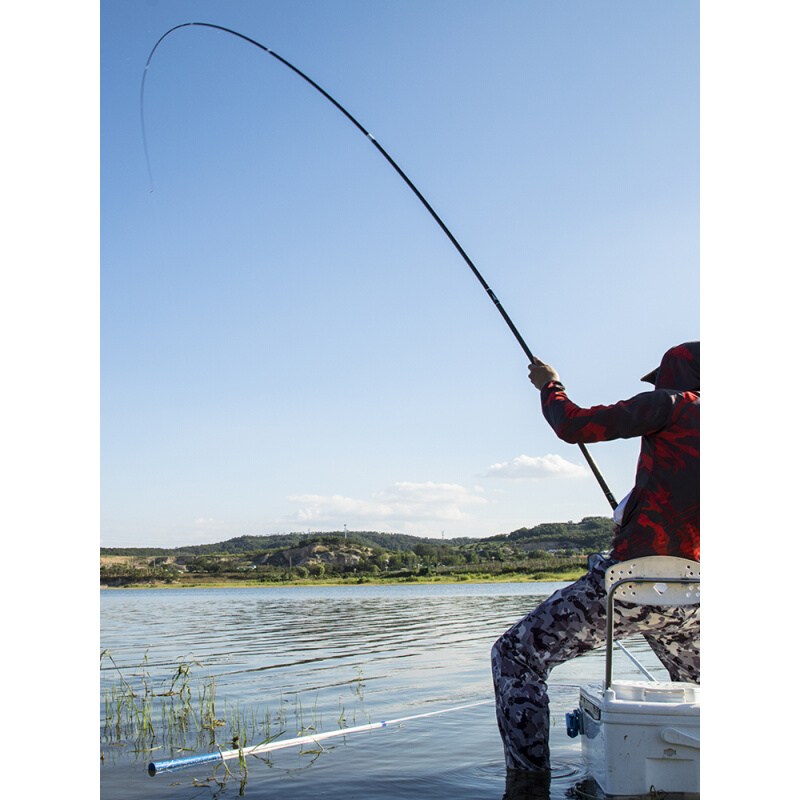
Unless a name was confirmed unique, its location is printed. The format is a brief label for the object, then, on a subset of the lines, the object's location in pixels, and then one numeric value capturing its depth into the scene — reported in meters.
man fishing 3.14
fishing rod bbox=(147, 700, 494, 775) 3.96
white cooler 2.97
